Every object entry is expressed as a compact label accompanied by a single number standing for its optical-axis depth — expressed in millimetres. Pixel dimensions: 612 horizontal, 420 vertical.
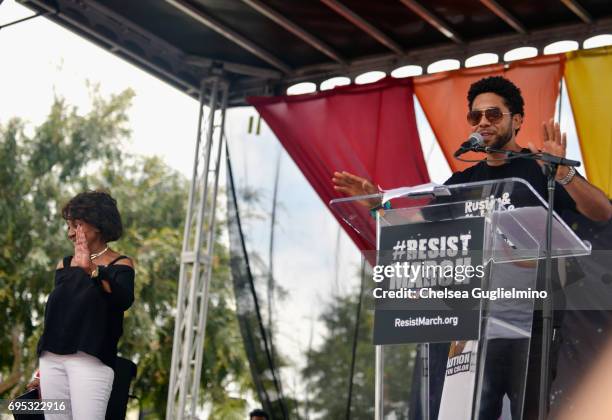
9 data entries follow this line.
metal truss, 7188
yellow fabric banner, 6238
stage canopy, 6680
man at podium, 3121
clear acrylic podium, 3076
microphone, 3391
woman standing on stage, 3635
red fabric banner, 7074
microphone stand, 3186
